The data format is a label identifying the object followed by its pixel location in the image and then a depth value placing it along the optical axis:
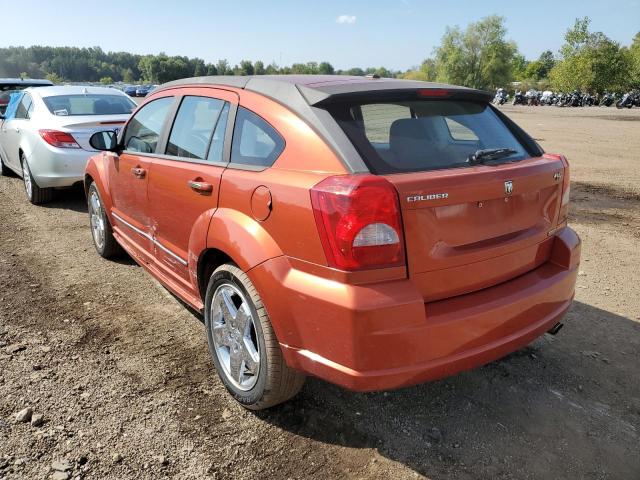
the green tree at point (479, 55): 86.00
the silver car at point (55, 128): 6.52
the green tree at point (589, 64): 46.12
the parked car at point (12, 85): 10.38
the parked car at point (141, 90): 72.97
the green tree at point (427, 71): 96.62
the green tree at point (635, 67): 51.19
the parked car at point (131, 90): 72.12
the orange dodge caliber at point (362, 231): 2.06
